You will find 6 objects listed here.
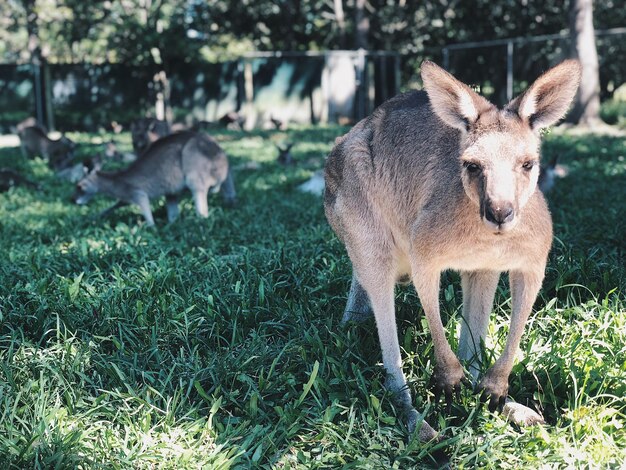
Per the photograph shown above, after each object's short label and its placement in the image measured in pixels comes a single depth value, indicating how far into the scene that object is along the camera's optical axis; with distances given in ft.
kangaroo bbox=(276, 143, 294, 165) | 30.29
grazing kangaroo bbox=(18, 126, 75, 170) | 34.09
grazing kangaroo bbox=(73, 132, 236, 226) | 20.93
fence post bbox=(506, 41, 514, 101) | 43.34
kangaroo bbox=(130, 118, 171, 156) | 30.81
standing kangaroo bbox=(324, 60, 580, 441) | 7.06
